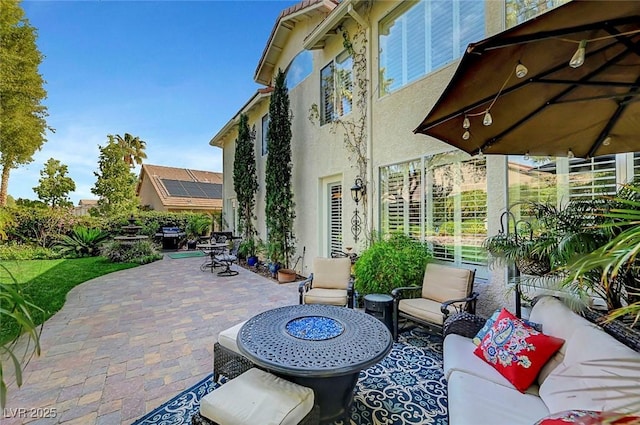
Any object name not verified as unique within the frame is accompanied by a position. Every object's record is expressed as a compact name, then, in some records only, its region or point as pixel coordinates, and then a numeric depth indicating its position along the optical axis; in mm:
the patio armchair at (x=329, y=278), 4742
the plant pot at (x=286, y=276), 7605
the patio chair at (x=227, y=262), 8397
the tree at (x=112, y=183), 16266
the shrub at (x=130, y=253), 10753
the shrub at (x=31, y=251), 10298
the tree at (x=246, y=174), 11148
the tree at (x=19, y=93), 9812
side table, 4016
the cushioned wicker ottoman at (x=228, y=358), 2660
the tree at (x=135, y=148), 27578
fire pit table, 2111
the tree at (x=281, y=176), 8664
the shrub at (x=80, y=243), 11544
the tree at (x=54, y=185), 14266
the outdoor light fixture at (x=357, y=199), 6182
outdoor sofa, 1695
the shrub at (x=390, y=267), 4535
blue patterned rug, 2477
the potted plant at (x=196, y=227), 16281
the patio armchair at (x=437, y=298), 3652
